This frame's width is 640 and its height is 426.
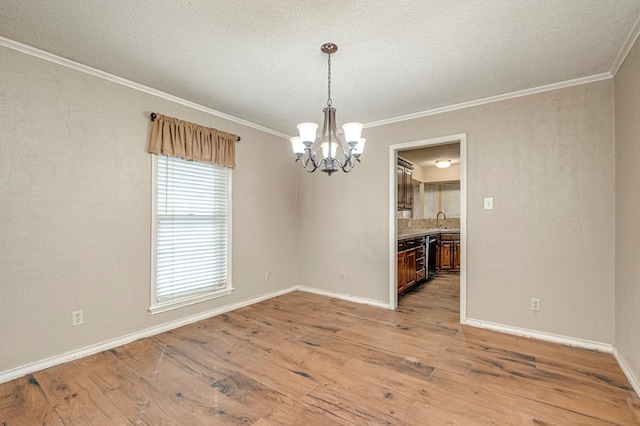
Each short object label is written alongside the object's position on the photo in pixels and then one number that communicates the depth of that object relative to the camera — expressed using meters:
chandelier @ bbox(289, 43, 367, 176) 2.37
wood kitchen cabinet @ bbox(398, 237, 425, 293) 4.39
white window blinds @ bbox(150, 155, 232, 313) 3.18
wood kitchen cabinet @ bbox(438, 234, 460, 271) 6.53
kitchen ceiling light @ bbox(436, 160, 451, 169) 6.76
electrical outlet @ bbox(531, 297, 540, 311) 2.99
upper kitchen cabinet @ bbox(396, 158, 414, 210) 5.44
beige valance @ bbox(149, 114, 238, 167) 3.10
